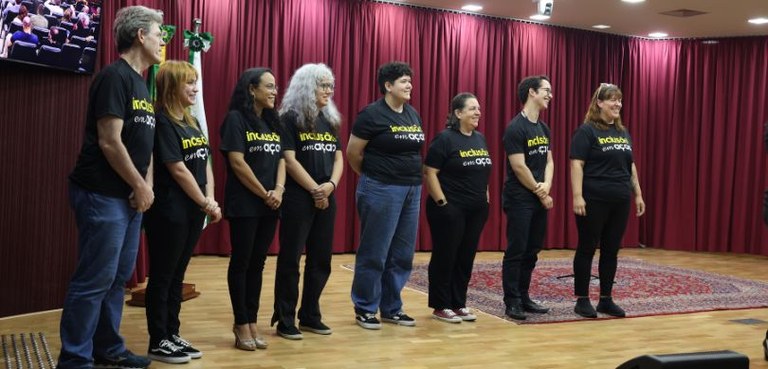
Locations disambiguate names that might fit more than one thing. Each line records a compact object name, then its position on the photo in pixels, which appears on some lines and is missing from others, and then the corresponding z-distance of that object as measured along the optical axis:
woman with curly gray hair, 4.07
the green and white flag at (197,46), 5.46
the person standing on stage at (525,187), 4.82
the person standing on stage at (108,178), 3.05
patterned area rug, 5.35
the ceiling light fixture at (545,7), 7.45
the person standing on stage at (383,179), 4.39
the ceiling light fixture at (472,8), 8.41
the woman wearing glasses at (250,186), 3.76
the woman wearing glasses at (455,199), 4.62
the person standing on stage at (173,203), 3.46
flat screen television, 4.18
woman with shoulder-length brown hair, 4.87
